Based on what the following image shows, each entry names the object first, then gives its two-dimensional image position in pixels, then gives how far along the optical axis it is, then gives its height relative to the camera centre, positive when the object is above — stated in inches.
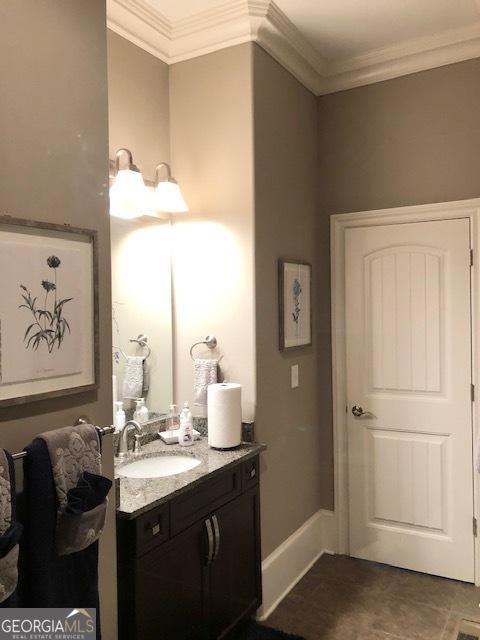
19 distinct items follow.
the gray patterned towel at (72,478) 55.2 -16.8
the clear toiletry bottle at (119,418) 96.5 -17.7
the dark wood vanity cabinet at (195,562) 70.9 -36.8
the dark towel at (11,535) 47.4 -19.3
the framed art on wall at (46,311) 55.9 +1.2
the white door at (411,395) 114.1 -17.6
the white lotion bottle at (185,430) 99.3 -20.7
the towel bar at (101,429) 63.5 -13.2
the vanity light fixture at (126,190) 88.8 +22.4
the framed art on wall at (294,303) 109.7 +3.3
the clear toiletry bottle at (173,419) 103.7 -19.5
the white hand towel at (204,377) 103.3 -11.2
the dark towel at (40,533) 54.3 -21.8
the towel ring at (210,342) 105.4 -4.5
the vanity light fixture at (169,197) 98.3 +23.0
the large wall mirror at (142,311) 99.8 +1.9
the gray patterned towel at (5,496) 49.3 -16.4
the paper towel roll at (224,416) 94.6 -17.2
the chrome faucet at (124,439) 92.3 -20.9
